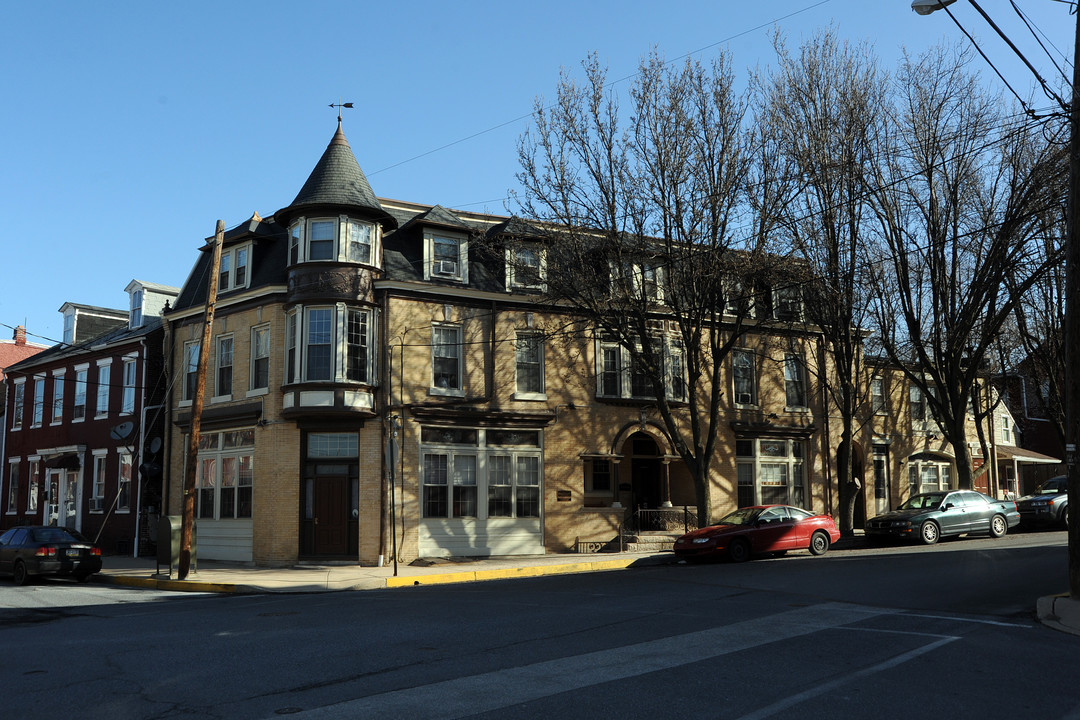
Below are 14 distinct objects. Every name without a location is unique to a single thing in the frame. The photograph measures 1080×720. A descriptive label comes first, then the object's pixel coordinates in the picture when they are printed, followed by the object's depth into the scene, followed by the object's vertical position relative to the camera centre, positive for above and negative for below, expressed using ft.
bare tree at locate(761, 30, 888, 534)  81.51 +27.04
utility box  69.56 -4.36
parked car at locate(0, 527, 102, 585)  70.59 -5.56
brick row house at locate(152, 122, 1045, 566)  80.94 +7.62
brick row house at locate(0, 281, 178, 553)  97.11 +6.79
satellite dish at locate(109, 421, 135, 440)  96.12 +5.47
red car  71.41 -5.25
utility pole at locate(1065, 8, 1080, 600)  41.96 +5.97
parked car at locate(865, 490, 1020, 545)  83.56 -4.83
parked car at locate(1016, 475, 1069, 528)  99.30 -4.81
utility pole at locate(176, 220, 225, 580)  67.92 +2.67
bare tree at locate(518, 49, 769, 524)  74.69 +19.68
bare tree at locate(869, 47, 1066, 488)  81.25 +20.82
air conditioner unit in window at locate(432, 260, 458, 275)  86.69 +20.09
